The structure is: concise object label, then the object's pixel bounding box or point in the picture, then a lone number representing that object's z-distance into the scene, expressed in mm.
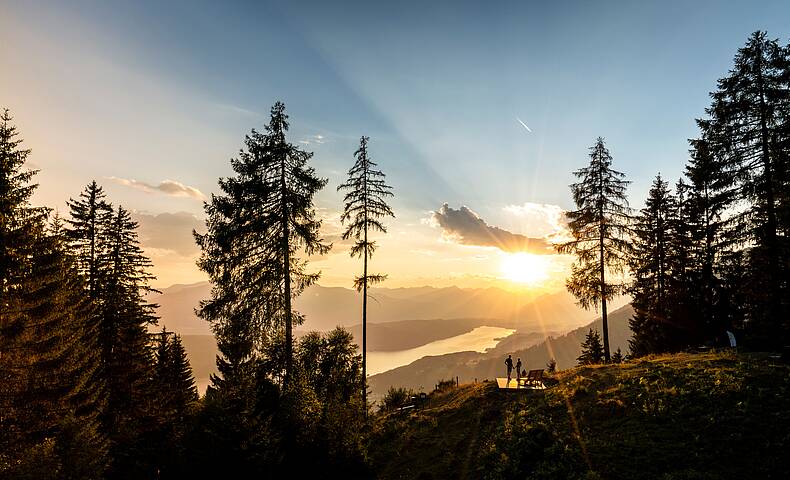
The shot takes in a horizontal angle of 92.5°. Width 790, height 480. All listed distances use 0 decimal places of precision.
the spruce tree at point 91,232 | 24188
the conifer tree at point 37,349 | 14953
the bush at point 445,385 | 32519
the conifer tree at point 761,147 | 17547
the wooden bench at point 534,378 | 22581
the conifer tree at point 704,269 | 27938
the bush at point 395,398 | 32469
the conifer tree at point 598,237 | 26359
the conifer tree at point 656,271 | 29531
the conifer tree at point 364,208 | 21875
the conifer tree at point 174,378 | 34444
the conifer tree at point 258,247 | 18500
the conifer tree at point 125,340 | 24828
